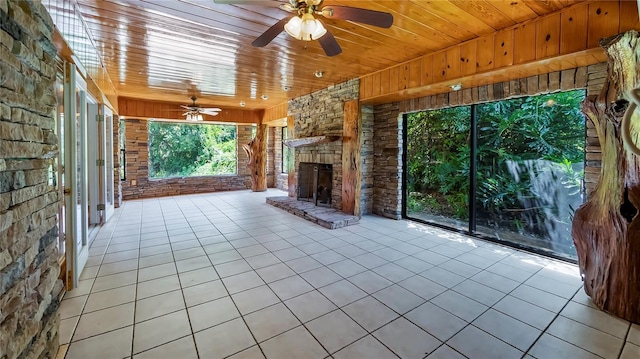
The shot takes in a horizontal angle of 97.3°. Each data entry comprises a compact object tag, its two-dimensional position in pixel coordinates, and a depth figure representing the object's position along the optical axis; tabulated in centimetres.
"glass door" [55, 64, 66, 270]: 228
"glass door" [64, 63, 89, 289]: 230
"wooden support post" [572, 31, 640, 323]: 191
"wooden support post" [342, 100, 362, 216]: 475
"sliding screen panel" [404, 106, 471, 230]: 409
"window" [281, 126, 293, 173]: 877
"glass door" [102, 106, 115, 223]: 473
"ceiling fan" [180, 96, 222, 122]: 616
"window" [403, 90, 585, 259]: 317
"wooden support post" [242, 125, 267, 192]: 801
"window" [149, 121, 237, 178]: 777
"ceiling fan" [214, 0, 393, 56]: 199
